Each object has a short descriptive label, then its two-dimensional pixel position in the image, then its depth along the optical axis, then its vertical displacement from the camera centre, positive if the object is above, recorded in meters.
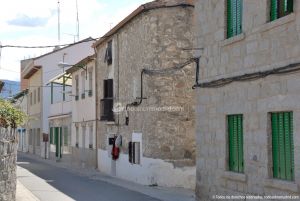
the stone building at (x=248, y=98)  9.20 +0.50
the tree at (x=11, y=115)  12.25 +0.23
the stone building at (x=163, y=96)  18.36 +0.97
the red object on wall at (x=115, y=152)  22.62 -1.18
